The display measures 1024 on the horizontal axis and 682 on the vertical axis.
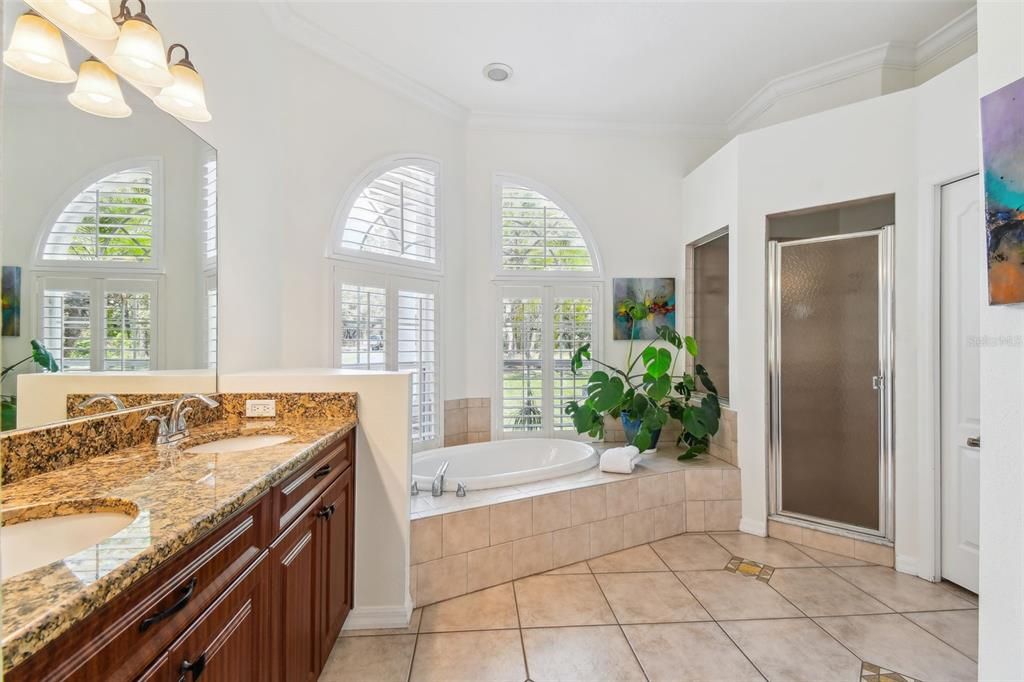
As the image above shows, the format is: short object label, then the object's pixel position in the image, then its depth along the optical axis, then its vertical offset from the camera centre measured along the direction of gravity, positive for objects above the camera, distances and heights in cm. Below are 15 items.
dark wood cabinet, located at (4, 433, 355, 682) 85 -58
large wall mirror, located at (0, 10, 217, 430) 127 +26
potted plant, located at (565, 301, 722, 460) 334 -45
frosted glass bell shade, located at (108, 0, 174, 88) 159 +93
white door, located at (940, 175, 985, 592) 239 -19
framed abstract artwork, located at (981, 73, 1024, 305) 151 +46
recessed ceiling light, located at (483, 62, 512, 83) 320 +173
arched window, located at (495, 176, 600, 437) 386 +27
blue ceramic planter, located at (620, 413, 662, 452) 350 -62
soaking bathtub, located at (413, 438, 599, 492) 299 -79
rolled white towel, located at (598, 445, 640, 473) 305 -73
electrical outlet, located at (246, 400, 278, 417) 212 -28
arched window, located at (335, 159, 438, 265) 317 +83
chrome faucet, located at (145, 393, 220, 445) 169 -28
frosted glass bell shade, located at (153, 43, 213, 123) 179 +88
